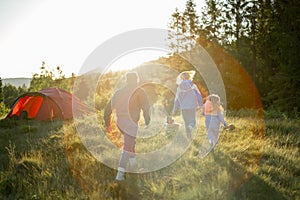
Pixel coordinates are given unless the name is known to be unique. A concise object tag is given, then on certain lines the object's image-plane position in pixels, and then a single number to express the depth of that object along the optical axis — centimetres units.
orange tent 1444
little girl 696
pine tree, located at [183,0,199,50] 2391
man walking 529
